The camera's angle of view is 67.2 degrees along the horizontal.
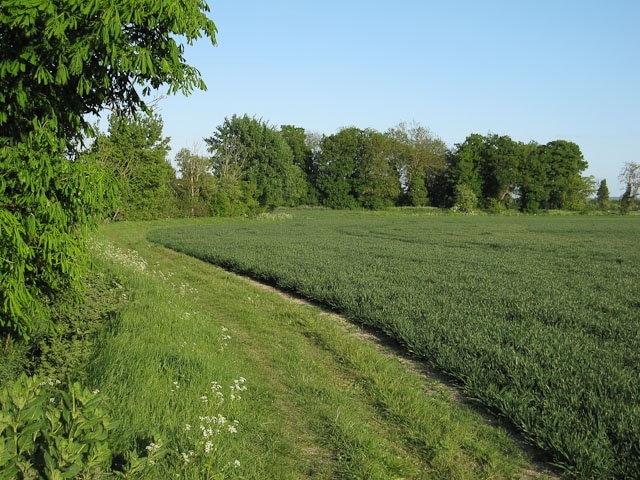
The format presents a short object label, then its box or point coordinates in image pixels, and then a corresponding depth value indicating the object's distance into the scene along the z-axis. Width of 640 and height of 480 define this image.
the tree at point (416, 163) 83.44
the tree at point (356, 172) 78.75
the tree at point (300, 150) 83.19
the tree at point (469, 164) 83.88
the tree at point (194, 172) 50.88
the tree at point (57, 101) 3.81
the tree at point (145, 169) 39.84
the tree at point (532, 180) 84.12
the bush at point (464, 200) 79.56
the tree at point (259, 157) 60.00
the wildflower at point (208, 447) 3.66
